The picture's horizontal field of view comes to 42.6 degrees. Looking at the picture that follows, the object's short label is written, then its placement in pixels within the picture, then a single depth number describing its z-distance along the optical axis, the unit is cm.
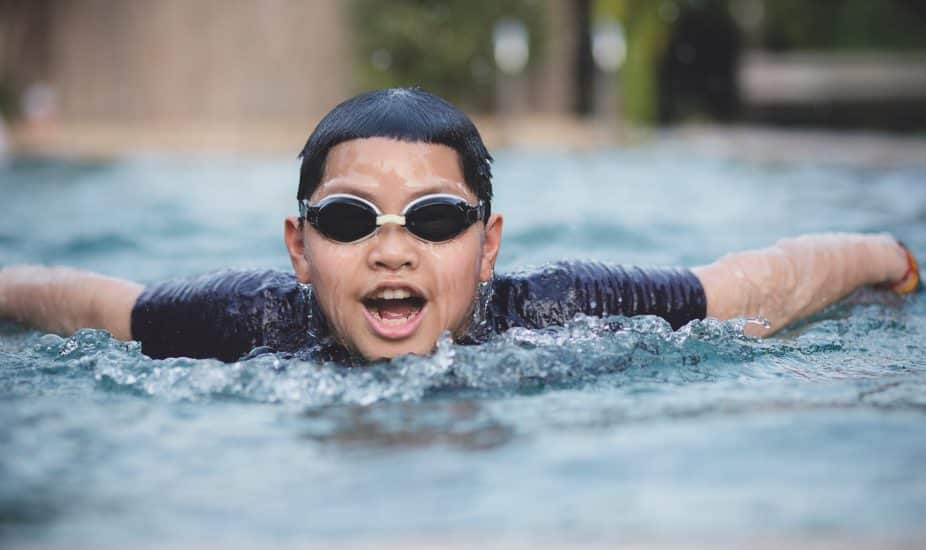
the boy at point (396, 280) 322
